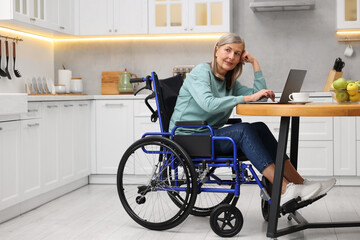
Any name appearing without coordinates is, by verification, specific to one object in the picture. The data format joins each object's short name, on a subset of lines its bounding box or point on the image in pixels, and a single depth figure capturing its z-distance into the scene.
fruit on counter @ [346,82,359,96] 2.64
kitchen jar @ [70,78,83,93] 5.16
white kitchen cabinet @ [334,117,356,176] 4.50
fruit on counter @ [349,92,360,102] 2.66
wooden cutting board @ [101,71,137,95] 5.29
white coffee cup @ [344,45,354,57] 4.89
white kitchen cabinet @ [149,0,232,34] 4.84
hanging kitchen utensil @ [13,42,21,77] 4.50
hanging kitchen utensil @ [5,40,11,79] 4.31
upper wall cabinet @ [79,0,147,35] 4.98
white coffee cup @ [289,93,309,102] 2.67
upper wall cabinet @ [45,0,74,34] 4.61
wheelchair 2.87
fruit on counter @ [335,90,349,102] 2.69
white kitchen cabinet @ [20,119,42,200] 3.61
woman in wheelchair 2.75
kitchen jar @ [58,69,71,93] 5.15
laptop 2.69
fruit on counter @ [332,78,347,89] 2.65
